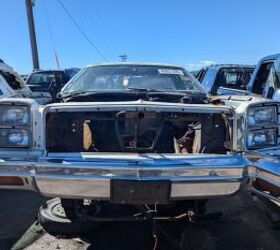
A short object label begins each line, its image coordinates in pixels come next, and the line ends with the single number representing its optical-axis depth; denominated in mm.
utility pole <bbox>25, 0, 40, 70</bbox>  13466
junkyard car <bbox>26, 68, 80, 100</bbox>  9309
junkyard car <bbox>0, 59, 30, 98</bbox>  3835
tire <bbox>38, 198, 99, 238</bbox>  2419
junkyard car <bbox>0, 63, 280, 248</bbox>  1993
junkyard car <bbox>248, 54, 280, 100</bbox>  4300
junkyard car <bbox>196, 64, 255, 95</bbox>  6509
